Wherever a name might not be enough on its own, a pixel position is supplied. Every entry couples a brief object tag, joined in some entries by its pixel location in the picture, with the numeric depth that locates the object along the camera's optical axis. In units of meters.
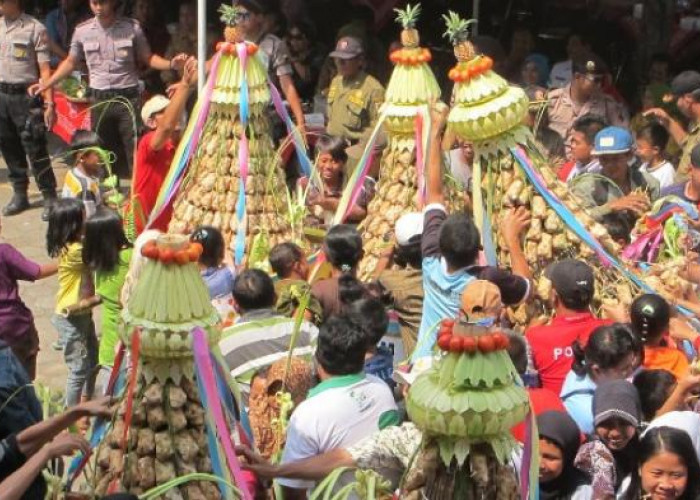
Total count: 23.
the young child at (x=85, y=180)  14.56
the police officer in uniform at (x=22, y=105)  19.33
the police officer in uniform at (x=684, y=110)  15.40
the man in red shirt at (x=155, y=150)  13.44
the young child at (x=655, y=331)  9.66
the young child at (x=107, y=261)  12.05
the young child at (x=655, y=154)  14.67
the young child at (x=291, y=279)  10.49
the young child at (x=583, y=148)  14.38
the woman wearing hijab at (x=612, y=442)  8.08
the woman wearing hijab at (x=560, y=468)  7.98
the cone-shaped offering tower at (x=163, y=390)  7.01
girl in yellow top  12.60
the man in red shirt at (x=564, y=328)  9.82
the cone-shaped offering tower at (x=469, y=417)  6.55
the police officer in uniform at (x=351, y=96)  17.60
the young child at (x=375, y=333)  9.46
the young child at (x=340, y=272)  10.50
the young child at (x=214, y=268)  11.11
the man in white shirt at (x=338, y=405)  8.34
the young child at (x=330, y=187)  12.53
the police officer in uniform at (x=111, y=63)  18.74
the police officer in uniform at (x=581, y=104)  17.14
